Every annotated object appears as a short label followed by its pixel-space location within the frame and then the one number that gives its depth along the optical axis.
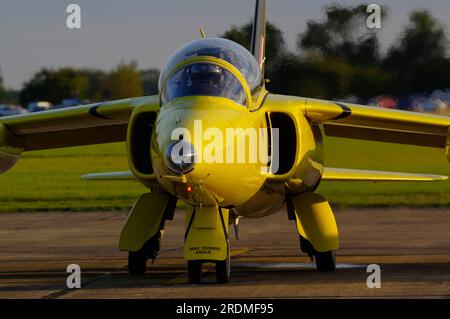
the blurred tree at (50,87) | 55.67
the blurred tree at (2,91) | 65.87
